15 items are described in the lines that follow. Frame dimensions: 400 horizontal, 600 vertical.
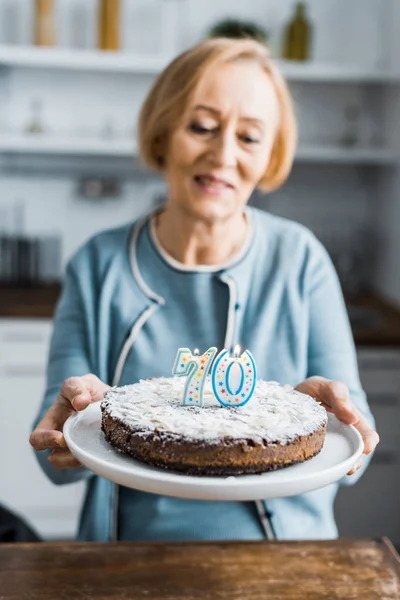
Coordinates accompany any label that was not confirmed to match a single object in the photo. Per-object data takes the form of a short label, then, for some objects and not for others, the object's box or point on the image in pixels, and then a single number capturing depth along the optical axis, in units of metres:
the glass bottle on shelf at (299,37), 3.43
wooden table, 1.06
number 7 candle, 1.04
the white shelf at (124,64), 3.25
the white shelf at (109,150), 3.34
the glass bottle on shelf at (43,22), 3.31
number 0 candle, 1.04
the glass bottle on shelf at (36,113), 3.52
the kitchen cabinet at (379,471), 2.96
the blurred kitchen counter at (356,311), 2.91
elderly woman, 1.42
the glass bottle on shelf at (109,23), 3.33
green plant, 3.27
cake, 0.96
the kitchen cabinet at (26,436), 3.01
